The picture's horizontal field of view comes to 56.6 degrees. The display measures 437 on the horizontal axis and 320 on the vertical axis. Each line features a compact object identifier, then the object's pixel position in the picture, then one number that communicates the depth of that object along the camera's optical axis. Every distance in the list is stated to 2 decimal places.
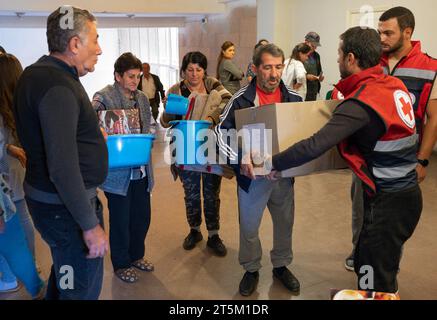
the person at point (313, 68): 5.80
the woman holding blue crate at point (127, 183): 2.25
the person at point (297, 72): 5.29
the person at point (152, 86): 6.65
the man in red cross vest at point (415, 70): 2.06
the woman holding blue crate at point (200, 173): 2.54
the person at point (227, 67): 5.80
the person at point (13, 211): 1.95
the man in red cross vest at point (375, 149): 1.51
